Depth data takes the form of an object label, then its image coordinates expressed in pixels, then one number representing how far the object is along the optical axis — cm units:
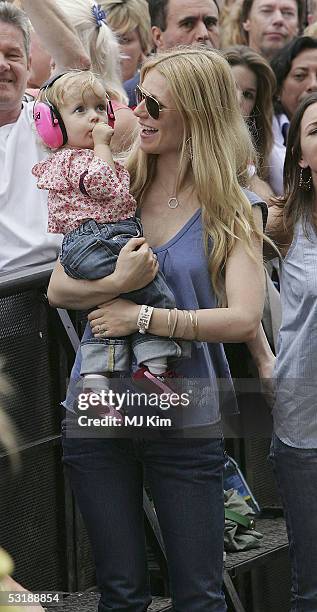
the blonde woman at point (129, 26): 1140
